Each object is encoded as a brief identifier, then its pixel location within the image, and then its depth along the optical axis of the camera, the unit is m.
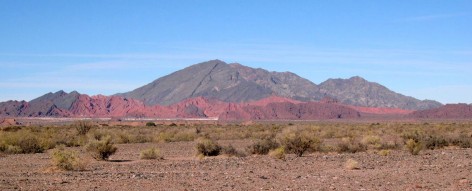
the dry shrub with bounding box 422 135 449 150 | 33.84
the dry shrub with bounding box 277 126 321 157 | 29.95
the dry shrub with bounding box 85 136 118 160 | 28.34
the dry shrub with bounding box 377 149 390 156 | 28.23
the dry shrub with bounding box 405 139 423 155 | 28.73
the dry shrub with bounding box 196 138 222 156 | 30.67
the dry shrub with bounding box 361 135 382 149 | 35.54
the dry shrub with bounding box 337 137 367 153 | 31.94
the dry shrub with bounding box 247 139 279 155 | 30.28
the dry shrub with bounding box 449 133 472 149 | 35.50
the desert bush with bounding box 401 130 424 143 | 35.42
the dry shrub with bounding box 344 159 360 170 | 21.77
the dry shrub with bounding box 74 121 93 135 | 57.70
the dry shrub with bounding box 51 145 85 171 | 21.56
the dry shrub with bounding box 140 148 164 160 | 28.98
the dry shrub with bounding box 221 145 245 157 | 29.67
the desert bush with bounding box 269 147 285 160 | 26.56
